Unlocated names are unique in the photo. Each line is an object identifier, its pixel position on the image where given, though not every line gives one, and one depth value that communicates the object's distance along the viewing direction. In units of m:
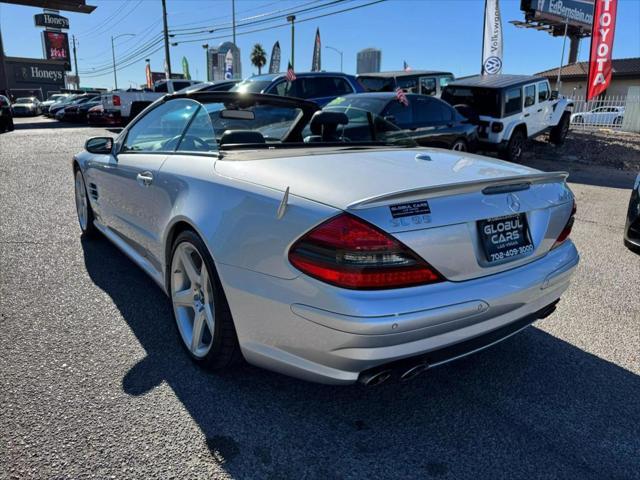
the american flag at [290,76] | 10.60
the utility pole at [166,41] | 33.75
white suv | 10.63
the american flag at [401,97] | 8.00
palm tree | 70.31
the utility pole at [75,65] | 83.19
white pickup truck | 17.69
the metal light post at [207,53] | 51.44
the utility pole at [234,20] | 38.75
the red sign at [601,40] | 14.21
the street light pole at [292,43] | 38.56
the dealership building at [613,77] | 35.62
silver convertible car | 1.88
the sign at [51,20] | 79.38
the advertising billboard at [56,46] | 80.31
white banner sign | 17.05
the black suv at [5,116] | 18.62
